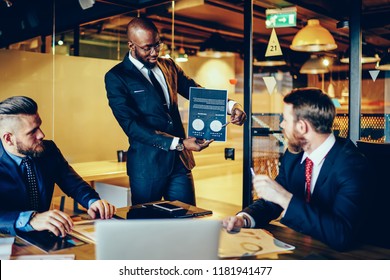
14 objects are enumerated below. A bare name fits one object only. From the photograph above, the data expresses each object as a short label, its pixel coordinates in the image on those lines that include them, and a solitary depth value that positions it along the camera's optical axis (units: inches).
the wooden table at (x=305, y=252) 54.7
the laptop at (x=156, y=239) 43.7
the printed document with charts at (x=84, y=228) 60.7
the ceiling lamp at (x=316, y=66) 251.9
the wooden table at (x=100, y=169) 165.9
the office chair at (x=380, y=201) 68.6
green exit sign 146.9
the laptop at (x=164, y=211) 72.1
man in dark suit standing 109.7
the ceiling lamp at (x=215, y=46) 270.1
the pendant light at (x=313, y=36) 178.9
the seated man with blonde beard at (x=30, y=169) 77.2
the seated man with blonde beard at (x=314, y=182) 61.5
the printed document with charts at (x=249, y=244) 55.2
